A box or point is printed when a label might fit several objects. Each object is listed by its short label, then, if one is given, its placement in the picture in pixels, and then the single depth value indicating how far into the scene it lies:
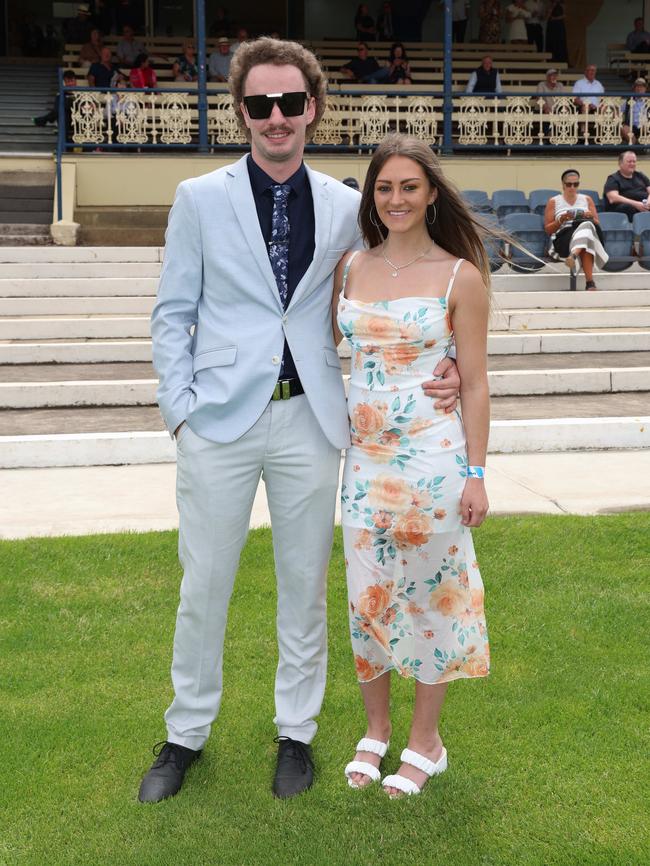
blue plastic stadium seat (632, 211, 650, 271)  12.53
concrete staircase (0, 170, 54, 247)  13.23
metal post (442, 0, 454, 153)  16.14
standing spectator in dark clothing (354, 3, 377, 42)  21.70
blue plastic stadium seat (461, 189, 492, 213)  13.57
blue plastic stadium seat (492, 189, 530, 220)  13.77
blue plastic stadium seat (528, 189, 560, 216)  14.00
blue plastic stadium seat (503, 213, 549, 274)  12.43
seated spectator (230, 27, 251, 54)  19.05
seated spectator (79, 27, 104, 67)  18.72
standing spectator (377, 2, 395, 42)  22.05
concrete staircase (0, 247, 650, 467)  7.41
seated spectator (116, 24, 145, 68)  19.20
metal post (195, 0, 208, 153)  15.48
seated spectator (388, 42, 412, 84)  18.42
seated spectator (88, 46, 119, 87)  16.33
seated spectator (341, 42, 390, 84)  18.66
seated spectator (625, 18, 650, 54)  22.72
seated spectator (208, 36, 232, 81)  17.78
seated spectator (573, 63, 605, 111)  17.25
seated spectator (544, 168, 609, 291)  11.65
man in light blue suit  3.13
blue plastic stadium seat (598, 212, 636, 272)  12.33
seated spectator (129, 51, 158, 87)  16.33
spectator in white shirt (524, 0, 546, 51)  22.45
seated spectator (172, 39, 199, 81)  17.80
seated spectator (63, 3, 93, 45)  20.80
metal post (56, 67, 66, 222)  13.84
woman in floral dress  3.07
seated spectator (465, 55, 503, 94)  17.27
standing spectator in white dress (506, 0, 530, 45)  22.05
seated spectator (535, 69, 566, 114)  17.66
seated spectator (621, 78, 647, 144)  16.88
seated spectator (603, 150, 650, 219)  13.91
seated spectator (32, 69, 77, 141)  15.52
